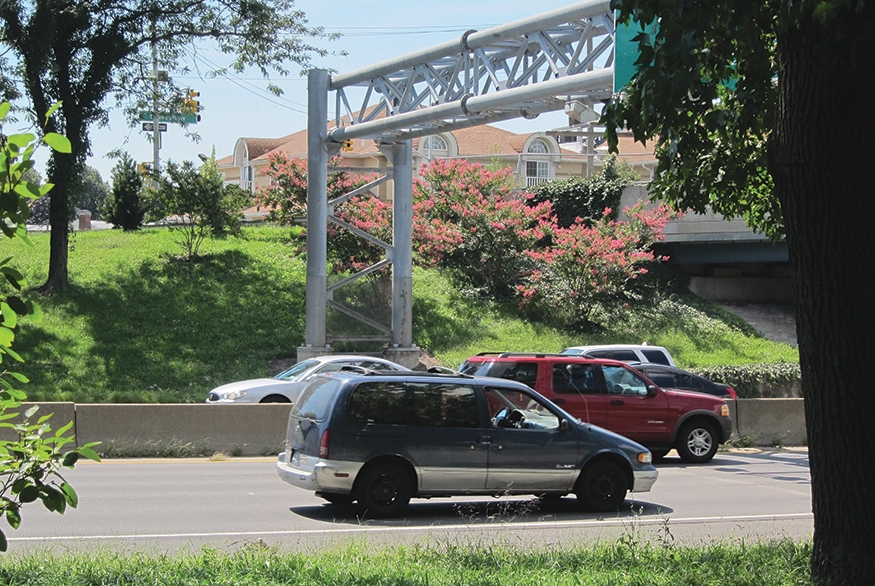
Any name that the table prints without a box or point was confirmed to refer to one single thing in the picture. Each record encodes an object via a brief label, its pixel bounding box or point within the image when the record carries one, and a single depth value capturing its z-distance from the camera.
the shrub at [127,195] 43.12
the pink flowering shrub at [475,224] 34.16
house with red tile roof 54.91
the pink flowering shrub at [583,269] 32.19
